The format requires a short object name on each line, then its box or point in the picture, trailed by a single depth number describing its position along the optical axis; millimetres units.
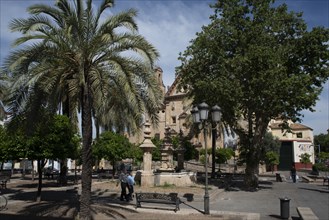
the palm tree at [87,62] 11266
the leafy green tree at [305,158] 60369
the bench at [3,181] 21886
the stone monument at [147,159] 23812
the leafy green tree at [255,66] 21453
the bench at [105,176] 34759
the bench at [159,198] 13844
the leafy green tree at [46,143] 15875
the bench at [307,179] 32188
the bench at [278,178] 32562
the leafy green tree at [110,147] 31969
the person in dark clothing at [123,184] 16906
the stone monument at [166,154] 27816
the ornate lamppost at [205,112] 14398
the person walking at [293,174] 31383
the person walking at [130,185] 17050
